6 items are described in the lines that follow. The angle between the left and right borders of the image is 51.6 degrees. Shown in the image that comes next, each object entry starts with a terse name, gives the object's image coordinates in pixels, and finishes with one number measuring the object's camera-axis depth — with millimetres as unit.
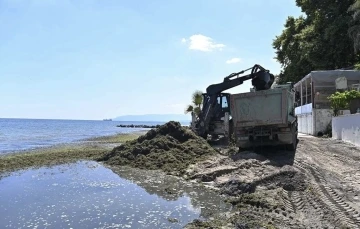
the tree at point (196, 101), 44362
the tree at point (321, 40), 33594
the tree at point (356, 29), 26506
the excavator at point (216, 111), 20562
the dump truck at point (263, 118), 15141
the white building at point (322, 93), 26156
